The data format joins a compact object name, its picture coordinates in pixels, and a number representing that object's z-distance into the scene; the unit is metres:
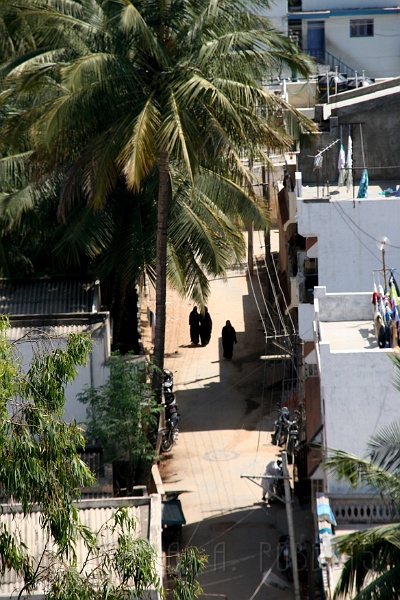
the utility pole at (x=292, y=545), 17.33
